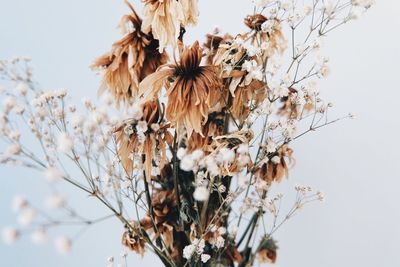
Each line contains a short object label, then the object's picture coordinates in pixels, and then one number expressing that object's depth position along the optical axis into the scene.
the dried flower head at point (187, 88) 0.62
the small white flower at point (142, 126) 0.61
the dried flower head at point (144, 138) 0.62
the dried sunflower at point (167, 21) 0.64
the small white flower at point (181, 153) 0.56
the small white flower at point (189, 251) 0.63
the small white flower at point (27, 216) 0.39
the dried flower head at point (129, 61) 0.68
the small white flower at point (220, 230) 0.68
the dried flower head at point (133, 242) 0.73
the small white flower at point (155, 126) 0.62
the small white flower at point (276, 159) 0.75
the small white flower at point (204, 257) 0.65
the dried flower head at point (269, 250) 0.87
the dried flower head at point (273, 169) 0.76
